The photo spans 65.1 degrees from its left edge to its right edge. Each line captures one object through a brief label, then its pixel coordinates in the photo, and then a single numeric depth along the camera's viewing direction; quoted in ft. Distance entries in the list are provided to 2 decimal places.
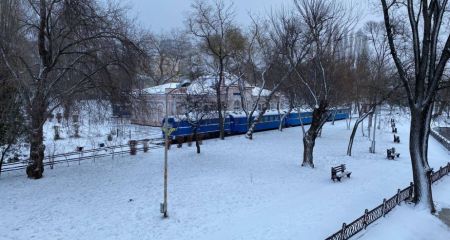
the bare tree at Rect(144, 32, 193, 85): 196.95
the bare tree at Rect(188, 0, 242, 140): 97.50
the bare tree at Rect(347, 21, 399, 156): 82.64
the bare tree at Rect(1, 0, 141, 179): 48.29
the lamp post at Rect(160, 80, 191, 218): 36.01
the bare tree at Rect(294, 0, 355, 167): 63.36
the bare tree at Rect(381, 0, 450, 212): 39.71
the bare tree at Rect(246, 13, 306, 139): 79.36
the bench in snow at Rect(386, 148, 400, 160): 73.41
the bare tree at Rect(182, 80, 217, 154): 85.88
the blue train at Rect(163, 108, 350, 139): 94.48
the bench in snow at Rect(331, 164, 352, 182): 53.26
